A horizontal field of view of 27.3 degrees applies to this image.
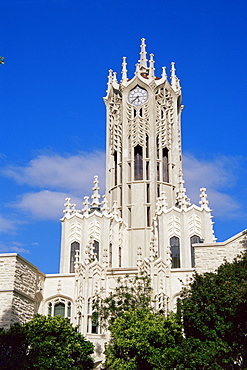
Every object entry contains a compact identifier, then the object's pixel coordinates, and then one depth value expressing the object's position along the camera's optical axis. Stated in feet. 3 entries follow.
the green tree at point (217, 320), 68.64
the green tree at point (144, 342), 71.20
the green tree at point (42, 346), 71.15
